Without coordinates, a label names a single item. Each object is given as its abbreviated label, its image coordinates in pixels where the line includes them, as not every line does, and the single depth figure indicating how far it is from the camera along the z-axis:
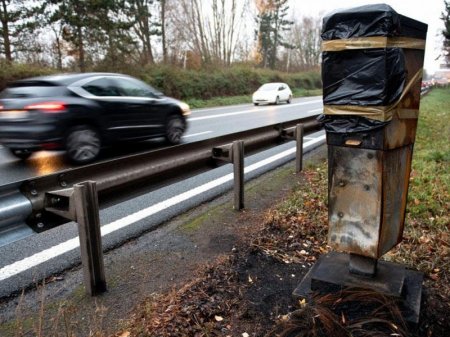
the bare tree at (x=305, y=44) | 62.12
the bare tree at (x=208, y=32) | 36.88
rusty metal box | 2.23
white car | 26.53
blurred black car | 7.06
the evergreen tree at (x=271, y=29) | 53.66
